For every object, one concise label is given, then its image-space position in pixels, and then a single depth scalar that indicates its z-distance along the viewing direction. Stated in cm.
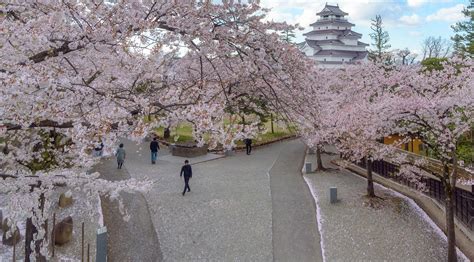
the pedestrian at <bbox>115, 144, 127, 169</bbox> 1569
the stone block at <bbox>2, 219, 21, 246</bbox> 857
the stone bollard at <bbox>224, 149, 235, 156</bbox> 2148
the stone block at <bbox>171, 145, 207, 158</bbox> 2016
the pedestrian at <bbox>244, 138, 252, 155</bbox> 2217
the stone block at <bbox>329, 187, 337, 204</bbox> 1246
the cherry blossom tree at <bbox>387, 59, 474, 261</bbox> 870
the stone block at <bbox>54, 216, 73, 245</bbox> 880
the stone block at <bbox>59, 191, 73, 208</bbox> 1121
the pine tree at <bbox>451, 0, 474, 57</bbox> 2499
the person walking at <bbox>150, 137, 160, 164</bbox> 1750
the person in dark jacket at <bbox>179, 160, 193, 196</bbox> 1272
